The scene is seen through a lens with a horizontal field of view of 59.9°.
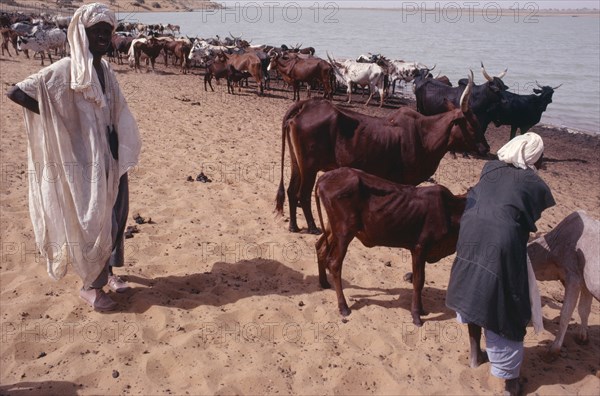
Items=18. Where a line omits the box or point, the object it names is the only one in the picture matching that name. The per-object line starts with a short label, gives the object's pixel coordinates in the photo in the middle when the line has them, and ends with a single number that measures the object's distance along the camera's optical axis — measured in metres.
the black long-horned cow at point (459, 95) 11.97
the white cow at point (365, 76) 17.34
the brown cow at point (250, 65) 17.16
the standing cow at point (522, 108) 12.26
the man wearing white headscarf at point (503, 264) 3.57
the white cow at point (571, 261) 3.92
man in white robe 3.87
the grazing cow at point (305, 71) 16.39
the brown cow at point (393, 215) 4.22
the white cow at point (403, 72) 19.92
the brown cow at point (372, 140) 5.90
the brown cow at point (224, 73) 17.08
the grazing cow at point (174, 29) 36.66
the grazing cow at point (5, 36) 21.55
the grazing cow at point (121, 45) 22.58
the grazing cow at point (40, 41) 19.77
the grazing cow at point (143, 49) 20.55
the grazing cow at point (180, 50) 21.38
